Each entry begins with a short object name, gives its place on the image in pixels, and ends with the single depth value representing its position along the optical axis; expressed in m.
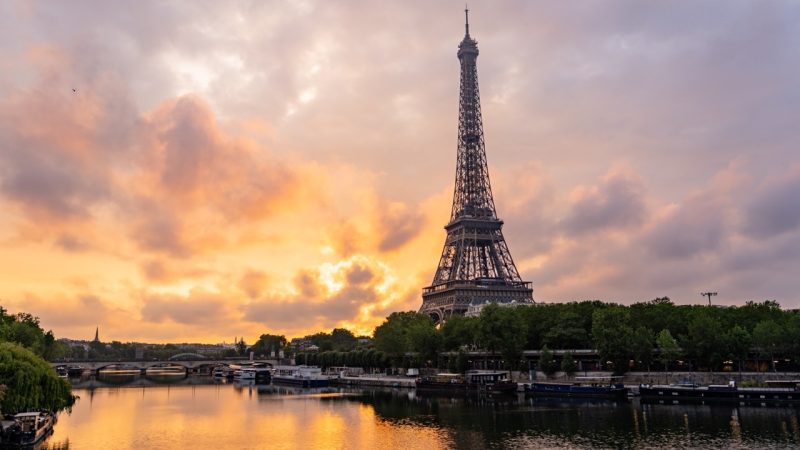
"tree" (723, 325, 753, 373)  84.81
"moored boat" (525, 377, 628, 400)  82.75
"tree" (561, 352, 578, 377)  97.50
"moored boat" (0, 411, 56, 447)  48.96
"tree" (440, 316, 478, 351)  113.81
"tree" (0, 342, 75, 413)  47.56
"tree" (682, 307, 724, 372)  85.25
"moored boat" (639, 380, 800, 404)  71.06
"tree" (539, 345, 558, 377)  100.44
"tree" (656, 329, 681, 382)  87.88
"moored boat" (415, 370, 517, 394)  94.81
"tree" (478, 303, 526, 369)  105.19
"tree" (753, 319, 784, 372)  81.94
